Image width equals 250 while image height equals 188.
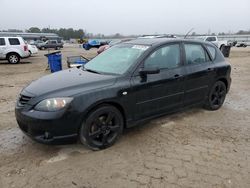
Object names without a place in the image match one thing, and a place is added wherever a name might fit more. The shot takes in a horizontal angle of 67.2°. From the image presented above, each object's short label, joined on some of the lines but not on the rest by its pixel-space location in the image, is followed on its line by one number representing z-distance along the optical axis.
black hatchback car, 2.50
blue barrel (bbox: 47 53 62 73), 8.55
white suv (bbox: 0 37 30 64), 11.55
